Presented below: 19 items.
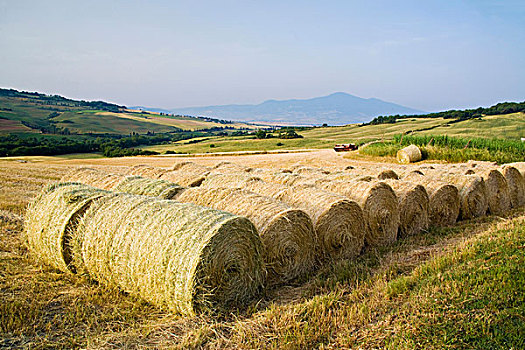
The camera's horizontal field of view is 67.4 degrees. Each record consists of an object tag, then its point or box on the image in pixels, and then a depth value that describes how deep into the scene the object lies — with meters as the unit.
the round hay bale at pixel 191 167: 10.67
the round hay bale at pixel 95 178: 8.15
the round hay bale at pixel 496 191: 10.31
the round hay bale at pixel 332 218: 6.12
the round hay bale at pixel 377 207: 7.07
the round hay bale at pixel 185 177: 8.71
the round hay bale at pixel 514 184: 11.35
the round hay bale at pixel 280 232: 5.31
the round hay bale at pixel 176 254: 4.25
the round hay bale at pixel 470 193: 9.38
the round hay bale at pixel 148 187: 6.84
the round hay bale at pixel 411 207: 7.84
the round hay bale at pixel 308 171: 10.27
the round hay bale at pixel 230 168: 10.66
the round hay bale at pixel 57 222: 5.41
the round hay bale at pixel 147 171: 10.26
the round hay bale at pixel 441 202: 8.54
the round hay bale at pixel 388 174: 9.91
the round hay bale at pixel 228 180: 7.70
